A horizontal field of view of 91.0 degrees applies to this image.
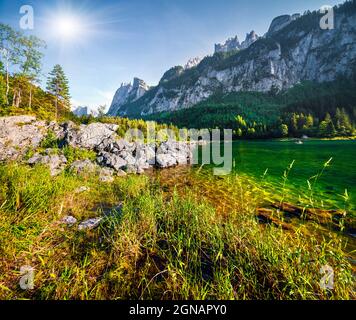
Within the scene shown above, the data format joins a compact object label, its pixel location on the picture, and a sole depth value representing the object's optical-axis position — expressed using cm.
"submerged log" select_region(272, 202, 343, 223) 770
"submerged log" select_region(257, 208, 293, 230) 679
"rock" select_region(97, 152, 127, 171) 1739
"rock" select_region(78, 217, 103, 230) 551
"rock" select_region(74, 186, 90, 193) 918
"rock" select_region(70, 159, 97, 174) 1337
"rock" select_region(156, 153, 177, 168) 2159
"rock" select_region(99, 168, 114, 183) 1250
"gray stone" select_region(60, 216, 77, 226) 567
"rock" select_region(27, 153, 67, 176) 1359
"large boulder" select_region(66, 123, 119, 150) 2083
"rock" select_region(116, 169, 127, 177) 1494
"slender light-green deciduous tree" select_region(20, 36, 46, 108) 2928
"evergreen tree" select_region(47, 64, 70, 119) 4303
